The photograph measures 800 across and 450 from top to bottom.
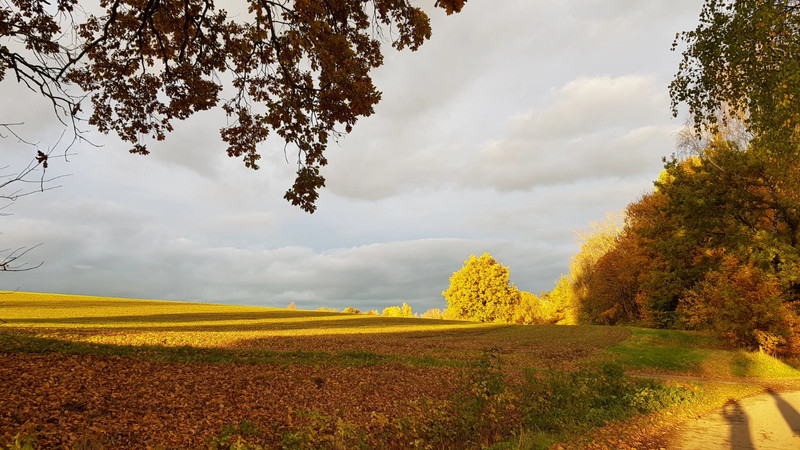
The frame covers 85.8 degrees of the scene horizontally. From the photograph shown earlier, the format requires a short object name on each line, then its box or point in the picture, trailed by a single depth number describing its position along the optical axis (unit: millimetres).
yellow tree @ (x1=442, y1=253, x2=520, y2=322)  65000
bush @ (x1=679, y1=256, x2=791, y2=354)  21625
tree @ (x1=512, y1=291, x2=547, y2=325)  67375
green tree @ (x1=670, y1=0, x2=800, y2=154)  9695
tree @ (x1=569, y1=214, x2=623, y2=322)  53531
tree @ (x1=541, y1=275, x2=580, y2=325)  56959
